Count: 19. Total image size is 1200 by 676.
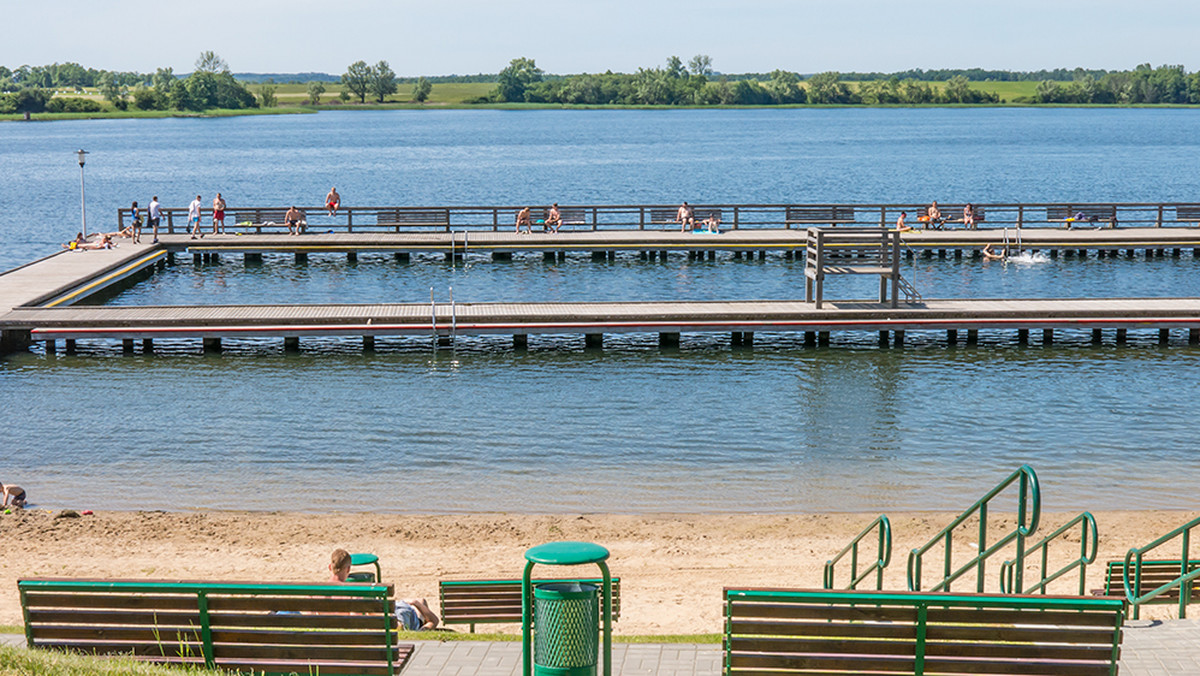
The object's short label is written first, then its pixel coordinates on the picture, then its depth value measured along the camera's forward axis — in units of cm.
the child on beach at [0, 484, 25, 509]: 1684
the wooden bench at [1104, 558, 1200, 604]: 1157
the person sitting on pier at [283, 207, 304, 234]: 4412
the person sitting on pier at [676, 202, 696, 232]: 4406
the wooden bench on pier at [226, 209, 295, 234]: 4396
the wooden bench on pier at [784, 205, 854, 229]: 4434
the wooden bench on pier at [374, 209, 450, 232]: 4456
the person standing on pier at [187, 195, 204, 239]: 4309
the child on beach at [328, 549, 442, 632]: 991
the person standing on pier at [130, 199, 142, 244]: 4153
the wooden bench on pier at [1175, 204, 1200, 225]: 4641
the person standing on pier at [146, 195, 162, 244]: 4162
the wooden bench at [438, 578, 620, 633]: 1128
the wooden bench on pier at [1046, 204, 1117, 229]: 4550
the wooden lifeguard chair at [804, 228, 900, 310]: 2730
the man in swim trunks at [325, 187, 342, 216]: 4499
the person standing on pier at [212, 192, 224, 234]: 4381
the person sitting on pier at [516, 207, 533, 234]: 4447
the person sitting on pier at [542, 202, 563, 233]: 4450
